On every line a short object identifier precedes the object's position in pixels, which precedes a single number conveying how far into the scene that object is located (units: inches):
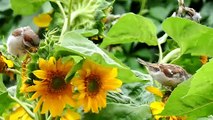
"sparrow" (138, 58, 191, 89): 79.7
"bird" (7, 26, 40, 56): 84.8
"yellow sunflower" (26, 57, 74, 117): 80.1
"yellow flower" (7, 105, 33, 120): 87.7
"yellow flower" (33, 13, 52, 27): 98.5
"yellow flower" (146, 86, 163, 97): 82.0
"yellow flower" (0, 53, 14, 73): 84.8
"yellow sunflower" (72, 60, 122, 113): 80.2
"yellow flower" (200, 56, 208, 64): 87.9
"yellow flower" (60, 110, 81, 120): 81.9
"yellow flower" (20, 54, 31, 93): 82.0
